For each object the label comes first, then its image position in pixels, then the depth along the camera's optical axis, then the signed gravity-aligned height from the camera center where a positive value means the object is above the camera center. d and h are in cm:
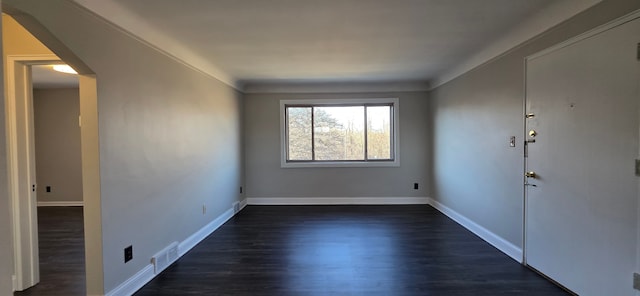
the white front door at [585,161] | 202 -17
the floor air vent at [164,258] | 296 -113
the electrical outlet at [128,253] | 256 -91
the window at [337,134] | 612 +14
